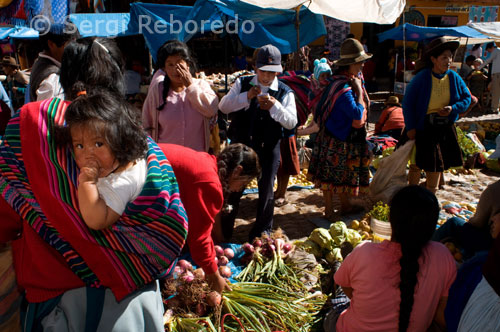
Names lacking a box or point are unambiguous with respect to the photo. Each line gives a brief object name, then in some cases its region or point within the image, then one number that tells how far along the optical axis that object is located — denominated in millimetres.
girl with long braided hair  1858
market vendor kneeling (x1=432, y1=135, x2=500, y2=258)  2697
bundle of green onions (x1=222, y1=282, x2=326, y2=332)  2506
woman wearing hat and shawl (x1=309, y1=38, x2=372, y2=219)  3951
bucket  3611
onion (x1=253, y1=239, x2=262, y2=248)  3418
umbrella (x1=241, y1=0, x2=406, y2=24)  5418
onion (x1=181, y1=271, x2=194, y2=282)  2660
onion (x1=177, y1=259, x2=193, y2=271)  2920
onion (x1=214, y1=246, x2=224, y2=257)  3273
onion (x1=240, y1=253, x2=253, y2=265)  3345
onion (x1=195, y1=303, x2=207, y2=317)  2498
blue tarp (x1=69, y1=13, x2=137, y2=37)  8398
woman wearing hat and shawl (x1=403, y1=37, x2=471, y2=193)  4270
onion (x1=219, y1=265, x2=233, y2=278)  3037
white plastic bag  4649
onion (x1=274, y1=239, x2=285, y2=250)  3330
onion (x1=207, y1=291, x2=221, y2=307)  2510
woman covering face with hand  3299
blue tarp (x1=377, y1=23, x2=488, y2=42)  10438
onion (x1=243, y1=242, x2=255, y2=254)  3350
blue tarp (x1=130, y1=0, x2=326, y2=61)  6922
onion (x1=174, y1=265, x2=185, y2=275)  2853
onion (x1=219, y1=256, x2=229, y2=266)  3188
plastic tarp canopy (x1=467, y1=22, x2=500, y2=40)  7719
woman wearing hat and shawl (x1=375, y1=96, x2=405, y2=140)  6234
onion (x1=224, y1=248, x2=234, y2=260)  3379
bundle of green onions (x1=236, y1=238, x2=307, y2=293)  2974
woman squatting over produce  1826
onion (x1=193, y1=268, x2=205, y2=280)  2663
